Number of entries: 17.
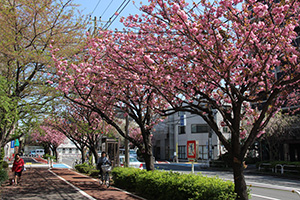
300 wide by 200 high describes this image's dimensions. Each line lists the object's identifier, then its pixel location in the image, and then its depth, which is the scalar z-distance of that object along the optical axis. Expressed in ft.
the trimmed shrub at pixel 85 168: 66.96
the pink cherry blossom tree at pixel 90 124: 65.29
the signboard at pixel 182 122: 143.78
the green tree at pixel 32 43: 38.68
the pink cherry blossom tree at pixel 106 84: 35.14
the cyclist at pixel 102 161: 45.58
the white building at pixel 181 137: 149.71
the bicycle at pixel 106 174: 43.21
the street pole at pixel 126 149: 52.29
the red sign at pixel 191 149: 42.22
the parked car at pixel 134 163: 70.03
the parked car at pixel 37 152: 249.79
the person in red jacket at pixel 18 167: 45.40
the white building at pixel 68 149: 269.89
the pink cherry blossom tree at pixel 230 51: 22.13
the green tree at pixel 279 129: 89.15
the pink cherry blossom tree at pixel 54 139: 140.77
